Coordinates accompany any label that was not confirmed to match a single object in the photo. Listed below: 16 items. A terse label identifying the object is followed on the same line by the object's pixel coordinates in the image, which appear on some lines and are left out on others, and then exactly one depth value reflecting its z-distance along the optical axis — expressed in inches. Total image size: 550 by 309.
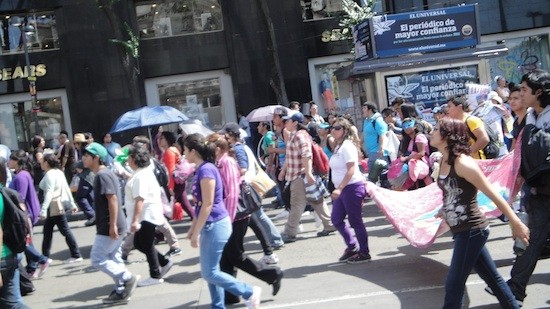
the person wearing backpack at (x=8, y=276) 227.6
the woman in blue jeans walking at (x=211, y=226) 251.0
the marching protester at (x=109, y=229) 301.1
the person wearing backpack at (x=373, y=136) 470.3
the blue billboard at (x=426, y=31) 601.3
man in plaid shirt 377.7
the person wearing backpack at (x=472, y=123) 329.4
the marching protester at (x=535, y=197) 231.6
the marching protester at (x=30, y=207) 368.5
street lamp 796.0
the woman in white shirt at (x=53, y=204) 398.0
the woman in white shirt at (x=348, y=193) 327.9
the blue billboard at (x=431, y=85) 593.9
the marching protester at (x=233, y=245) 278.1
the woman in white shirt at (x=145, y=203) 323.3
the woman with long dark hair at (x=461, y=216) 216.8
